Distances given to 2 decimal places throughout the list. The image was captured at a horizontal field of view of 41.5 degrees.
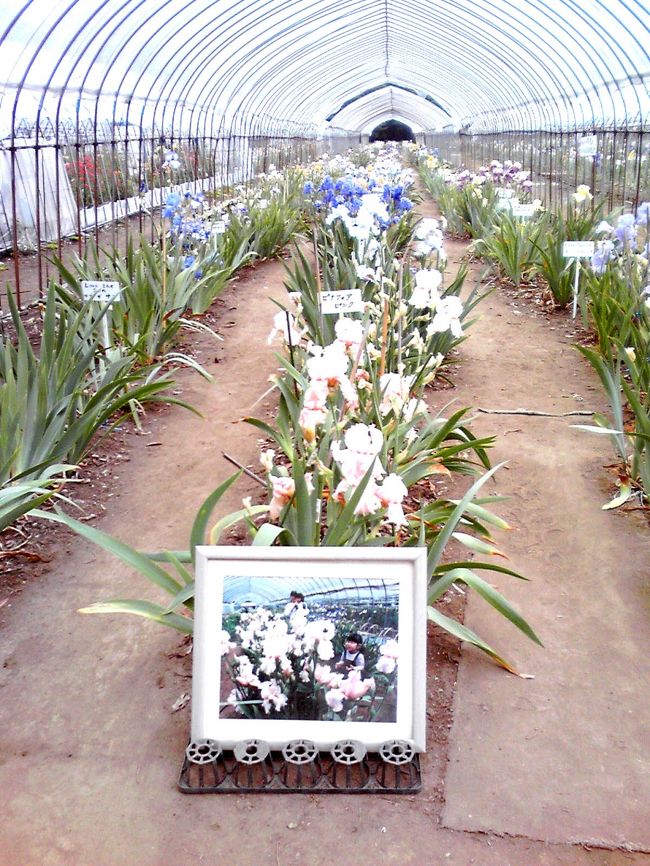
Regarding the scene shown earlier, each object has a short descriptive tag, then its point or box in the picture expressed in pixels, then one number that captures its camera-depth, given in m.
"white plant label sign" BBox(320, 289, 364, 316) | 3.27
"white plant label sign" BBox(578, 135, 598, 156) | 6.73
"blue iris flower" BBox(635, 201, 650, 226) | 4.06
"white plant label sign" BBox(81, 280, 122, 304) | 3.69
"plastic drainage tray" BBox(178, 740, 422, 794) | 1.65
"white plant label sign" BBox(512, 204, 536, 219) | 6.76
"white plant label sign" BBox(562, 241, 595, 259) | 5.10
